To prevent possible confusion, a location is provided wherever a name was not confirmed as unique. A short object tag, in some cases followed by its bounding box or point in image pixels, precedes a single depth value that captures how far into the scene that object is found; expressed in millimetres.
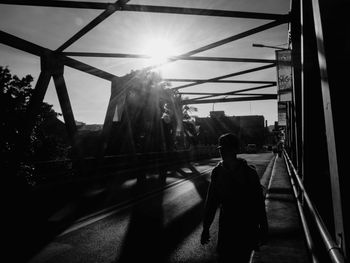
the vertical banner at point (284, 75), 9719
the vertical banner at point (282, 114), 22034
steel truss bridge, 1618
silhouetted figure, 2650
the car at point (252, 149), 64062
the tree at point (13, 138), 7402
